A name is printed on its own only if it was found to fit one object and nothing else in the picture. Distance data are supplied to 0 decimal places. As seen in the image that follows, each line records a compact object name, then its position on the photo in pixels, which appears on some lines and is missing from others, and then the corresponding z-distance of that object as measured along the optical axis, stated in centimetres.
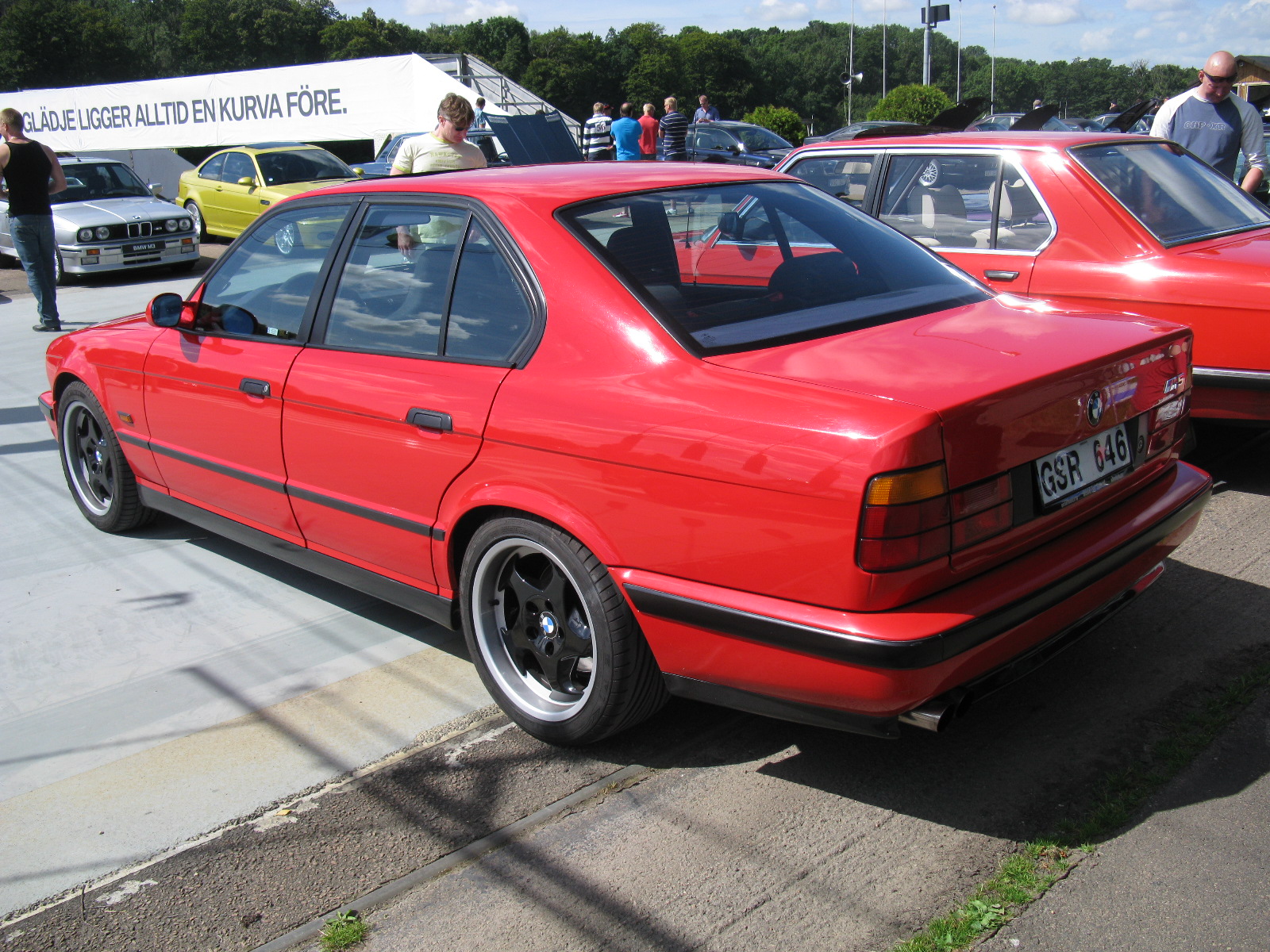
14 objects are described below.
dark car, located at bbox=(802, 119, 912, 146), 2136
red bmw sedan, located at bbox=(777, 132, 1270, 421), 463
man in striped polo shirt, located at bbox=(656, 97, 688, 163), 1945
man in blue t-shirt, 1755
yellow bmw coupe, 1428
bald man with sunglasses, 749
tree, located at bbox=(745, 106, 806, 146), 3612
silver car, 1287
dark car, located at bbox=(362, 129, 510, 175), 1920
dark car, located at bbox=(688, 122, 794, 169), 2327
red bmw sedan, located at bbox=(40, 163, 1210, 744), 238
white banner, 2384
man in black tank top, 966
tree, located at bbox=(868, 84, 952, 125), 3441
